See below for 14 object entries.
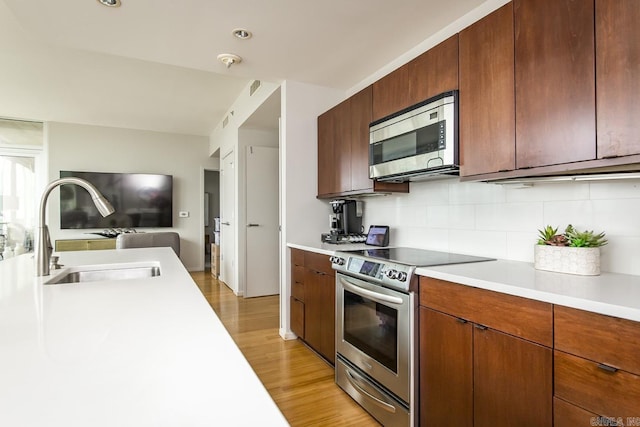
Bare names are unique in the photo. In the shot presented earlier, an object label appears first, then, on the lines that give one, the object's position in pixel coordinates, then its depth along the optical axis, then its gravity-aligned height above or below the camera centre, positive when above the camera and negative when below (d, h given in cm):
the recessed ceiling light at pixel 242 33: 234 +123
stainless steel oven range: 171 -66
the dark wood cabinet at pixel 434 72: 188 +81
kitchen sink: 180 -33
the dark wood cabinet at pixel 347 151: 262 +51
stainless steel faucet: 151 -5
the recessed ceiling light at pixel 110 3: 198 +122
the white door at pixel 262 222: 472 -14
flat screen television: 580 +20
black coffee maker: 319 -7
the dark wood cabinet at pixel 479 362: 121 -61
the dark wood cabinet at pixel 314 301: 252 -72
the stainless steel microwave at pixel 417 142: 186 +42
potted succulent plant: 142 -18
